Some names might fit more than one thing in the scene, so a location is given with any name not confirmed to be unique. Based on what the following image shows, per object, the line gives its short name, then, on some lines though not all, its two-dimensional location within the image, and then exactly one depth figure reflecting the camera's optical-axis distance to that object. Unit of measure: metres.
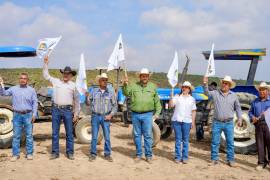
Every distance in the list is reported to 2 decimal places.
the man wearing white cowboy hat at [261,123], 7.38
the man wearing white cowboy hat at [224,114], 7.51
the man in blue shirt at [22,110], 7.47
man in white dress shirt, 7.58
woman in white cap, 7.66
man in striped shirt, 7.69
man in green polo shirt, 7.57
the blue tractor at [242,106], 8.66
